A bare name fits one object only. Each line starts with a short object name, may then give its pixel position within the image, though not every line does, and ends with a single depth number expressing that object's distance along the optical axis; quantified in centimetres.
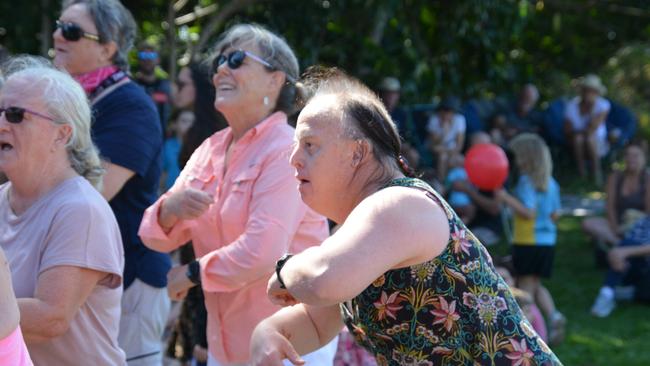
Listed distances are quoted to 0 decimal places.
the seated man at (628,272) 862
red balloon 912
